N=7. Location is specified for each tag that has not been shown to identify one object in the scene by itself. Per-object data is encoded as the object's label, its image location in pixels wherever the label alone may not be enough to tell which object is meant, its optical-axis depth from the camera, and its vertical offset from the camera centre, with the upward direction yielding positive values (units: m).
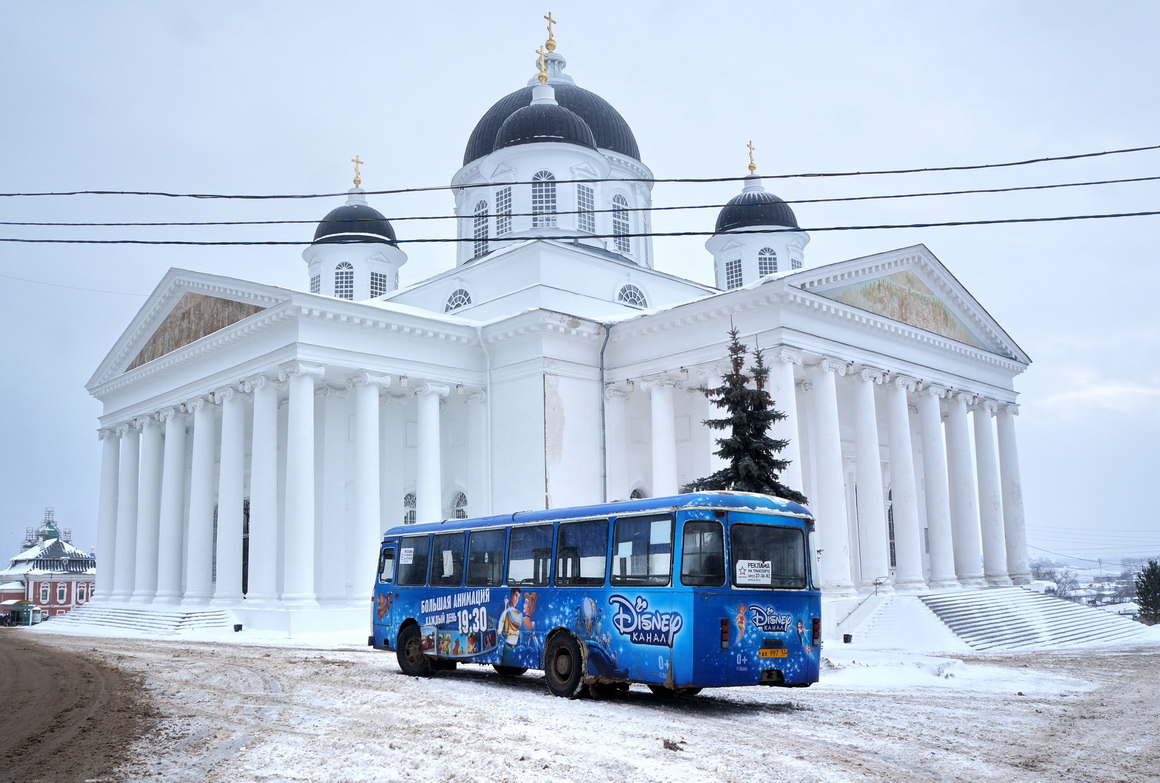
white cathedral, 25.88 +4.23
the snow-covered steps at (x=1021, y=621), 23.70 -2.09
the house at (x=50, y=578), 73.12 -1.24
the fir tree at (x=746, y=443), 17.84 +1.72
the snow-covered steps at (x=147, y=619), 26.61 -1.73
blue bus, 10.97 -0.57
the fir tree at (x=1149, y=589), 38.06 -2.07
